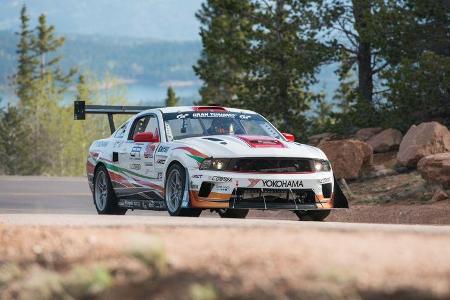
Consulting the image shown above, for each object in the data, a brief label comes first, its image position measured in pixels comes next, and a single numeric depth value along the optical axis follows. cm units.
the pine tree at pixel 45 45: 14375
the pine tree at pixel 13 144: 11506
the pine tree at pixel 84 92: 13023
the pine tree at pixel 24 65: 14212
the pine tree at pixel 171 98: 12950
